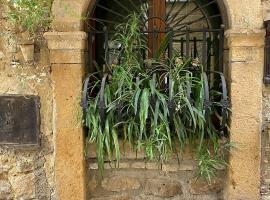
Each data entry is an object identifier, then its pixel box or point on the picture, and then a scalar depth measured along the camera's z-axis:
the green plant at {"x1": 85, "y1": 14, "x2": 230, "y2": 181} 2.58
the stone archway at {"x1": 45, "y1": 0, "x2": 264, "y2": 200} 2.69
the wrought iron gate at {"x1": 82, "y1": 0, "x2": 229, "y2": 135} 2.92
